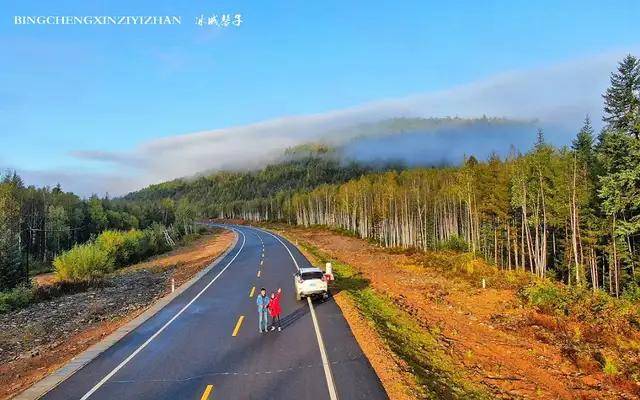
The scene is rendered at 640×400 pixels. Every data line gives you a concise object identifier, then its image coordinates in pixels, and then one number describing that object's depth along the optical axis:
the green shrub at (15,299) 32.20
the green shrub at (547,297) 22.52
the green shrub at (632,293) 28.57
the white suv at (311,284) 23.19
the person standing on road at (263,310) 17.16
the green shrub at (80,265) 41.30
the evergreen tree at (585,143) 43.79
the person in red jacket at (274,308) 18.02
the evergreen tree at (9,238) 42.53
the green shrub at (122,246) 57.88
